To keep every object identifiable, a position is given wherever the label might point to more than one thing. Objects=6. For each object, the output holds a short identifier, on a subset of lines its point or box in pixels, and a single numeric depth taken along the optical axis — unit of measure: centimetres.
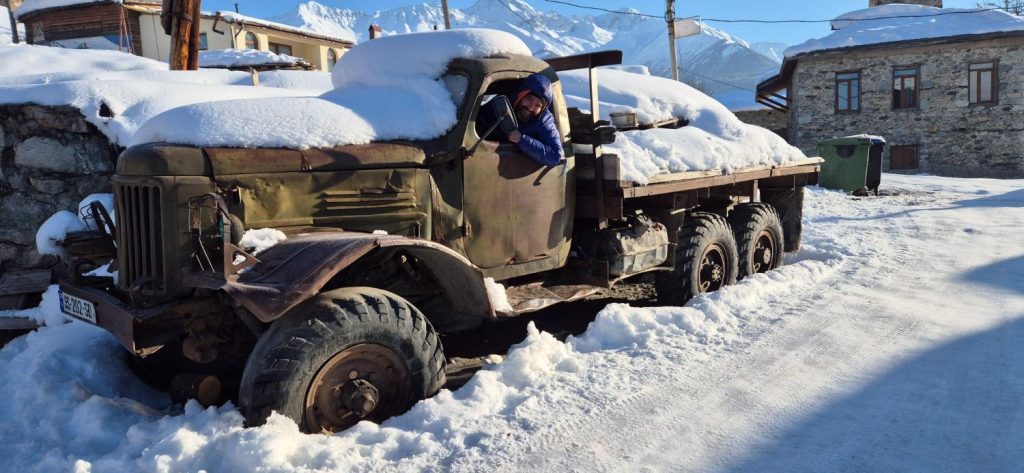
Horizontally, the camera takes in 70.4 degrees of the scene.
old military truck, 325
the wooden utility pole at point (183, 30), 875
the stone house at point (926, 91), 2295
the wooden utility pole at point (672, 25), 1806
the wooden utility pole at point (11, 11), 2682
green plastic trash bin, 1510
